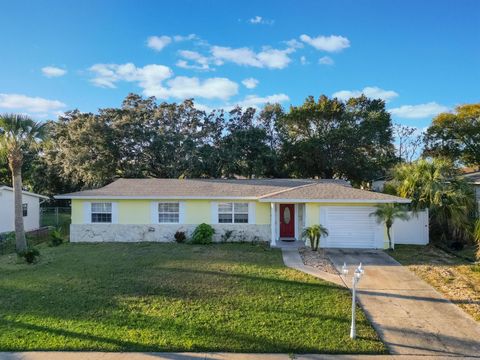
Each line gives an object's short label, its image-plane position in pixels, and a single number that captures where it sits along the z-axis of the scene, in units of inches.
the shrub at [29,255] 516.4
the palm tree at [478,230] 417.8
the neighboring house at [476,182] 760.8
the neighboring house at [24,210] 877.8
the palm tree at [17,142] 605.6
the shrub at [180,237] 691.4
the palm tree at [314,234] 601.6
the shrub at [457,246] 618.6
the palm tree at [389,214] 604.7
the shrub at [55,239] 694.0
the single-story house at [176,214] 697.0
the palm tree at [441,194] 643.5
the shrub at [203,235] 677.9
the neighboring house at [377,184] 1214.6
